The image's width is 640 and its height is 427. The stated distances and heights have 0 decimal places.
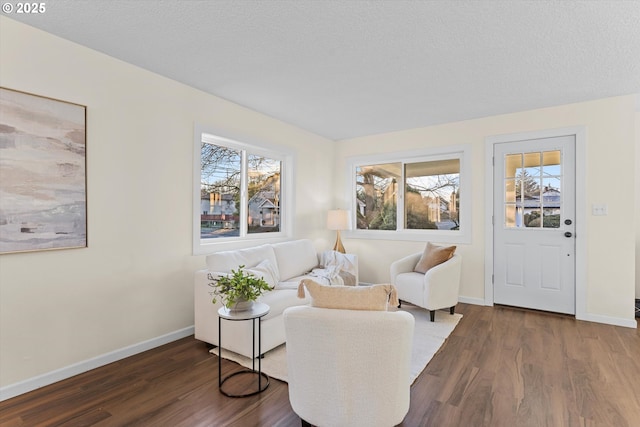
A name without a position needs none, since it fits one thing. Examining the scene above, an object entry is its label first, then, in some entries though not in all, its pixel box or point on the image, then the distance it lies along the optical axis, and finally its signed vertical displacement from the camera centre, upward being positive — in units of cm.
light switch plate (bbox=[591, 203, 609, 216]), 357 +6
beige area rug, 249 -119
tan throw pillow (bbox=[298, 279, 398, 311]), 166 -43
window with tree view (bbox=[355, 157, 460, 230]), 464 +29
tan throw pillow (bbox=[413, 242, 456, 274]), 386 -51
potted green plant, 221 -53
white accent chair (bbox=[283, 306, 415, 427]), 157 -74
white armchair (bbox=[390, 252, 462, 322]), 355 -82
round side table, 217 -70
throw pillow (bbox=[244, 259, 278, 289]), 304 -56
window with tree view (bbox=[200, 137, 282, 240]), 362 +28
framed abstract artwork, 211 +27
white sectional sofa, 264 -75
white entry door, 380 -11
